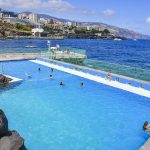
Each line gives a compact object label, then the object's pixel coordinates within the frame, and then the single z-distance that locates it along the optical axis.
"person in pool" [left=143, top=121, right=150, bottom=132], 8.73
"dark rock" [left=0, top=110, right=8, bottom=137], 6.69
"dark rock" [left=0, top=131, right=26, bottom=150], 6.50
